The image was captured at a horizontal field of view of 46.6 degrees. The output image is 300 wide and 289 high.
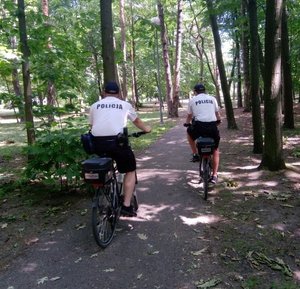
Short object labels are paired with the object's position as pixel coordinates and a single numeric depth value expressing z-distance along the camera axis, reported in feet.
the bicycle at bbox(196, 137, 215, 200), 20.07
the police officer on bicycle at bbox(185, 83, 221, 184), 21.18
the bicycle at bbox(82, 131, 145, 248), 14.08
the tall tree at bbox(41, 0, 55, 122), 24.06
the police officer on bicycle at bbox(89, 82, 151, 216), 15.40
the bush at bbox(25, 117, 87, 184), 20.54
